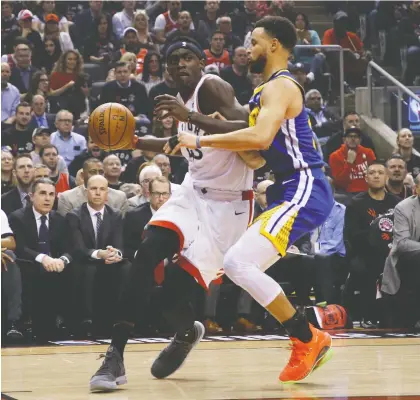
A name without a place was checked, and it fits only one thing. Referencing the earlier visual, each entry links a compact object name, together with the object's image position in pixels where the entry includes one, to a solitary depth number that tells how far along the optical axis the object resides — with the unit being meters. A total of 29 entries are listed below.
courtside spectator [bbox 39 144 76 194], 10.89
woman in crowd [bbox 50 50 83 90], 13.37
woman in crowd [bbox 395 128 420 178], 12.45
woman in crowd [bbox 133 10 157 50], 14.81
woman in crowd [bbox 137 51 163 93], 14.00
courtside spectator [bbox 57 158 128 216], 9.91
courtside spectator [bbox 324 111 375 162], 12.80
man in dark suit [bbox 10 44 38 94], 13.33
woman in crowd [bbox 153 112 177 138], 11.96
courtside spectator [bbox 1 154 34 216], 10.07
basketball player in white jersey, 5.79
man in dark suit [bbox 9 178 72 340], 9.20
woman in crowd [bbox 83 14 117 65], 14.90
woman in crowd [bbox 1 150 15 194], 10.36
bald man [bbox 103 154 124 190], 10.85
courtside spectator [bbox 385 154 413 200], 10.95
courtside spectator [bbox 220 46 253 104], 13.92
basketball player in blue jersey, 5.42
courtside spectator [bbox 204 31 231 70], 14.47
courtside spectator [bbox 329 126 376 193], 12.10
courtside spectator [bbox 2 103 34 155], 11.66
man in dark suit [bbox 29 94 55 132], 12.18
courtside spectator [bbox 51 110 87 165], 11.88
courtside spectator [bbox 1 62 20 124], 12.46
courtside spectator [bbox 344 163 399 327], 9.98
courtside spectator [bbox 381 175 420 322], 9.55
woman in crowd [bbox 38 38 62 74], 14.08
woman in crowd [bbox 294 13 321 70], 15.27
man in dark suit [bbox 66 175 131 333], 9.30
